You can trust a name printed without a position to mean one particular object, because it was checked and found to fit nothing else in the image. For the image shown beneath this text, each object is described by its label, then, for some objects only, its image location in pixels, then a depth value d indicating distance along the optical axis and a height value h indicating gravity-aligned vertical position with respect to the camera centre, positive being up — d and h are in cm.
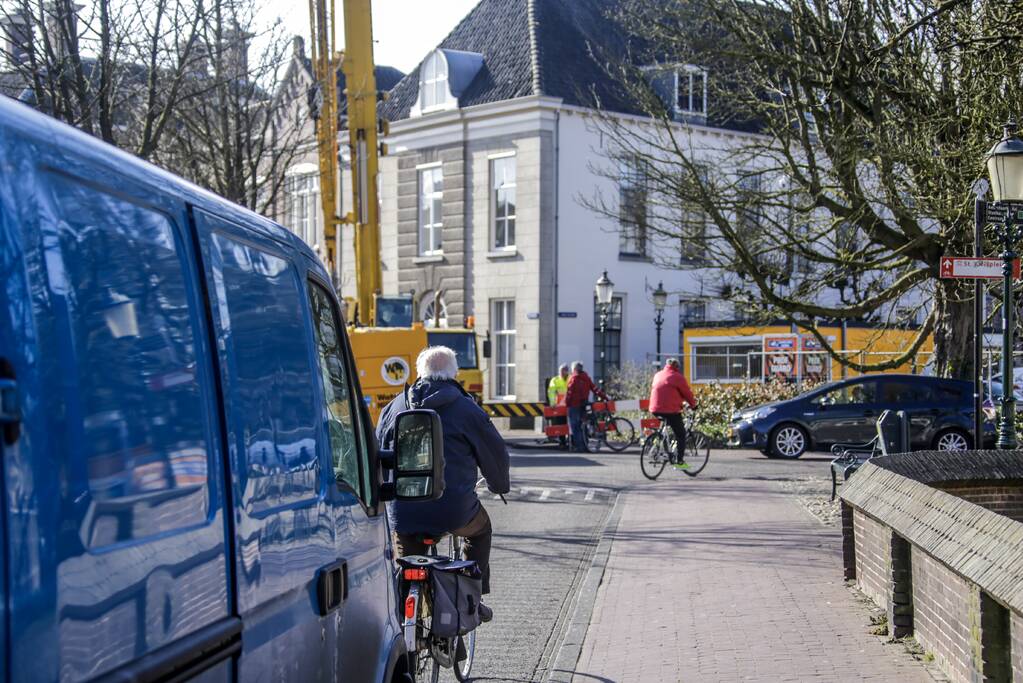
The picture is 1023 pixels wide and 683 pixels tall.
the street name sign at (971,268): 1132 +44
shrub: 3062 -174
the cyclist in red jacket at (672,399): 1997 -112
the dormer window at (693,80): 1964 +371
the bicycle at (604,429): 2725 -214
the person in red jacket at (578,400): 2642 -150
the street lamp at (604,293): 3422 +75
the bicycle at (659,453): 2023 -193
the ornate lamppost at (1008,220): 1109 +87
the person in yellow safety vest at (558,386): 3006 -140
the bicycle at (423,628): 559 -126
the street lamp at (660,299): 3256 +57
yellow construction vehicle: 2452 +302
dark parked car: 2375 -170
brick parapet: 579 -120
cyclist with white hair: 645 -63
